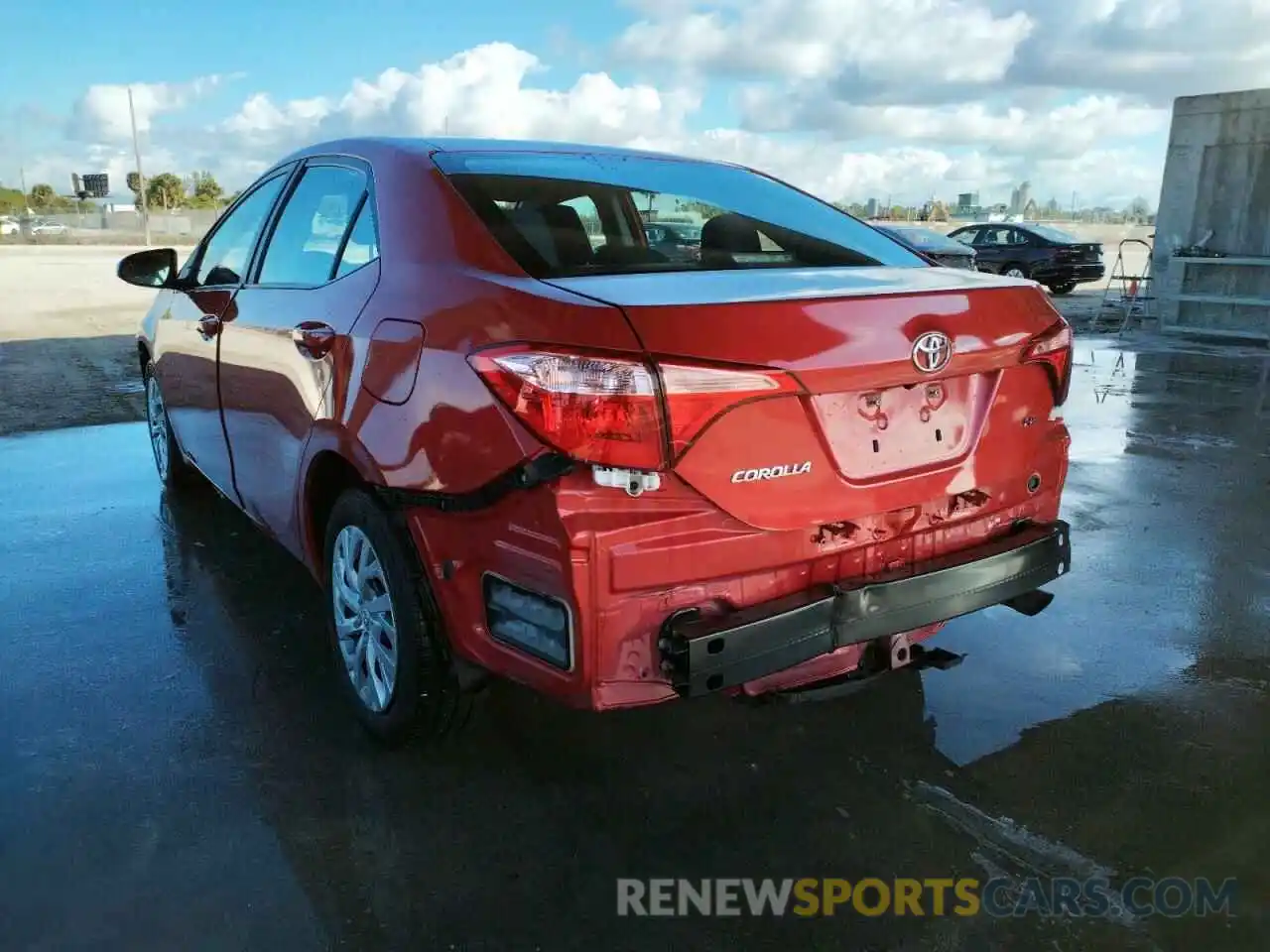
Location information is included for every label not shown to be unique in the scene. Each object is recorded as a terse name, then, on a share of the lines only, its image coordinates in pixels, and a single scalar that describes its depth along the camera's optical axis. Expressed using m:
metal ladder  14.23
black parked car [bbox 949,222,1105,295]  20.52
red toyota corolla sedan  2.16
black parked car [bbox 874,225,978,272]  15.02
